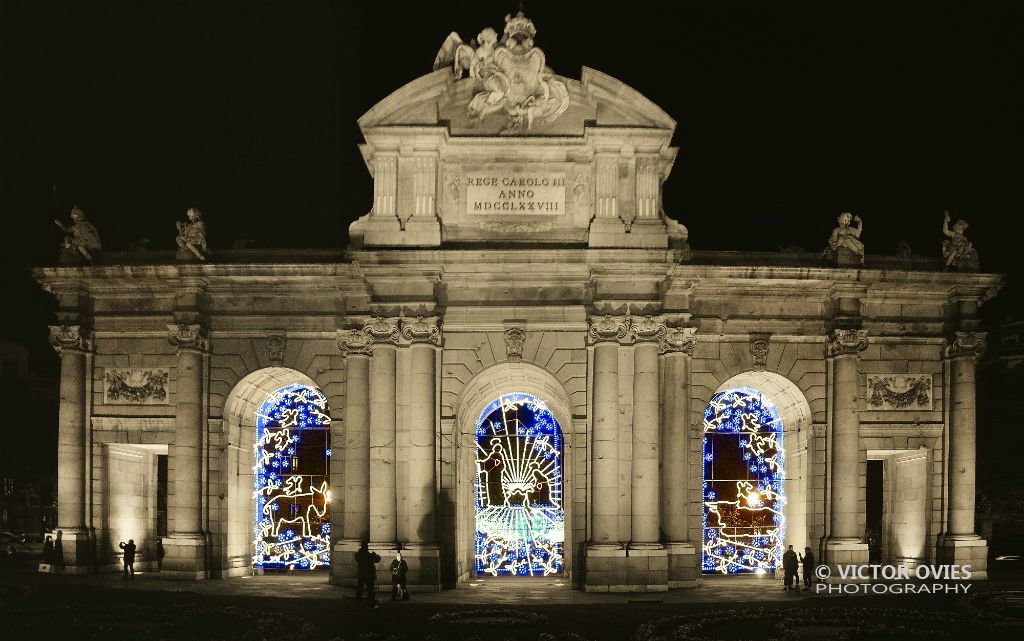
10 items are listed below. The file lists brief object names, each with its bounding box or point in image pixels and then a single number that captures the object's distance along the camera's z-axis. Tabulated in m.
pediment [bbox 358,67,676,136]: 33.44
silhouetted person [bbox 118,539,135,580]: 33.91
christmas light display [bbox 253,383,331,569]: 36.97
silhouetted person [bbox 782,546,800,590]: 32.59
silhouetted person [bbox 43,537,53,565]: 35.41
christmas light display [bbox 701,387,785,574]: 36.81
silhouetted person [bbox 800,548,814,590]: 33.16
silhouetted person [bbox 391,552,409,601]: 30.30
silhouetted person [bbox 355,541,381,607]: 28.75
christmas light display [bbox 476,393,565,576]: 36.38
